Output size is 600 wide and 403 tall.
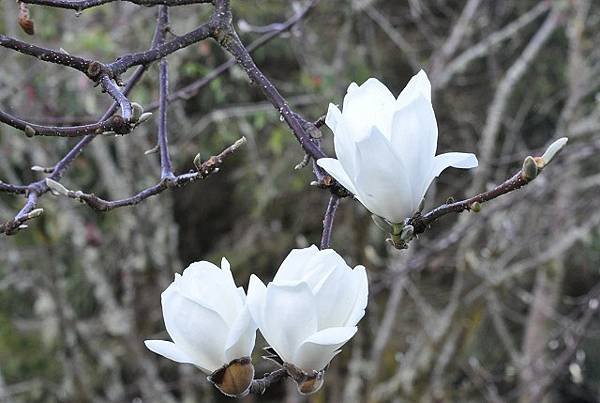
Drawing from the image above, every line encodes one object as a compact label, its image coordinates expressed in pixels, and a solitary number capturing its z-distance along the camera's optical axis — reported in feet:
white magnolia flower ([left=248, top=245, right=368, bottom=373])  5.23
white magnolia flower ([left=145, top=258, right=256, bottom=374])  5.28
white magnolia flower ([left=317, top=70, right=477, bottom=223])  5.23
